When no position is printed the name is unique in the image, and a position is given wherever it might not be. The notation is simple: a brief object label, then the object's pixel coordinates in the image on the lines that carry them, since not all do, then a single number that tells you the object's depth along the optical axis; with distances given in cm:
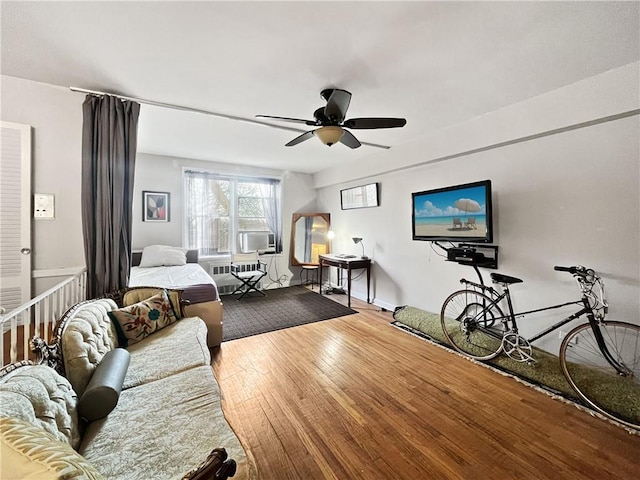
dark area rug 350
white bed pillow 423
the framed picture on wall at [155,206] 456
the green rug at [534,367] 214
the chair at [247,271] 498
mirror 595
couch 73
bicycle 194
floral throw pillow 206
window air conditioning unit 536
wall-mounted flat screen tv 274
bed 287
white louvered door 195
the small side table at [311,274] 616
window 504
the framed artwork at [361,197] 452
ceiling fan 219
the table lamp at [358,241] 480
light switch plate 205
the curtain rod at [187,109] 223
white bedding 310
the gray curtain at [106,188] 216
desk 438
